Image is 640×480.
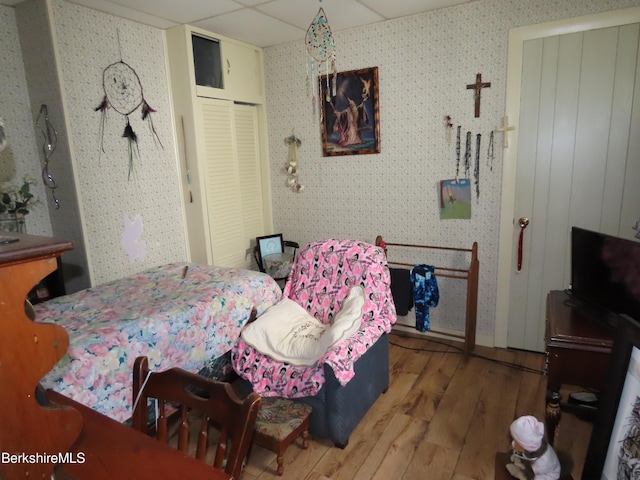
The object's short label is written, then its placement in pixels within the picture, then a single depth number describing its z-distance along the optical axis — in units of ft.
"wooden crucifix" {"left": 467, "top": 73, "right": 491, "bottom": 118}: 9.39
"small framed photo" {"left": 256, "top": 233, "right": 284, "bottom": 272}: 12.28
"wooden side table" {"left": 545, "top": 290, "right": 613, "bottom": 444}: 5.30
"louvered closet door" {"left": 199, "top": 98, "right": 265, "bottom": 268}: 10.82
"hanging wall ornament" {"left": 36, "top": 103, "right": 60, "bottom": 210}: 8.45
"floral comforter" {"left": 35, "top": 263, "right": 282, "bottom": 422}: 5.61
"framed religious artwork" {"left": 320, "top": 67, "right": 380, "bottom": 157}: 10.77
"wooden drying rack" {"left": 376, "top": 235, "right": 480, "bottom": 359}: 9.53
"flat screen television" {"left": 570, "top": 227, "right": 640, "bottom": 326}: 5.34
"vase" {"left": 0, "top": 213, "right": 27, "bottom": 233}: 7.80
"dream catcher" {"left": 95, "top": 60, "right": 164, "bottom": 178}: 8.96
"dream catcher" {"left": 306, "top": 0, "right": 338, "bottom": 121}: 8.02
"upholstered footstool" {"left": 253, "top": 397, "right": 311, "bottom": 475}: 6.23
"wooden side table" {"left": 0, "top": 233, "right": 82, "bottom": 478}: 2.45
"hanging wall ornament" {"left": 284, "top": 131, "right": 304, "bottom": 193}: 12.14
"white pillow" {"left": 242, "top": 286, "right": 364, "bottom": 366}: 6.99
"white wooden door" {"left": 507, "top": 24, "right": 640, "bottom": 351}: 8.20
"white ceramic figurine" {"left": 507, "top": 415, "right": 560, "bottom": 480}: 4.04
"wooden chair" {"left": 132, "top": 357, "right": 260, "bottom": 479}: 3.17
